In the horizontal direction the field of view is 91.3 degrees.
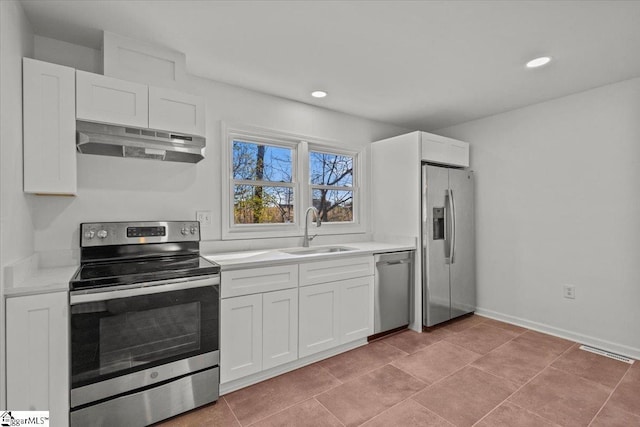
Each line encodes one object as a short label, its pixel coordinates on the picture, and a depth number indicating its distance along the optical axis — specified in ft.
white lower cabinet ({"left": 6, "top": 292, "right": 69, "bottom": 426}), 4.82
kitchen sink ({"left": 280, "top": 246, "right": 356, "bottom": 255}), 9.68
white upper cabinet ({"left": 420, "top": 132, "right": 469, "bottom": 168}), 11.00
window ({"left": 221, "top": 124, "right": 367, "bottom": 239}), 9.54
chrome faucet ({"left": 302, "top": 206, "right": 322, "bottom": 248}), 10.35
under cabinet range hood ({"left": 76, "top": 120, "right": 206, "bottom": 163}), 6.29
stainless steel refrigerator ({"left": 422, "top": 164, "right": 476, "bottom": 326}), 10.77
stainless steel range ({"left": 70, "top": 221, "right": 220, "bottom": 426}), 5.37
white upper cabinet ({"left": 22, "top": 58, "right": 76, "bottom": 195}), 5.77
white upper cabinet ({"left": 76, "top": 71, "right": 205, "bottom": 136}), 6.27
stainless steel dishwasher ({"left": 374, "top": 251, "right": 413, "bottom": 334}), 9.99
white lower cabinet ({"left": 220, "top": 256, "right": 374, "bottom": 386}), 7.10
